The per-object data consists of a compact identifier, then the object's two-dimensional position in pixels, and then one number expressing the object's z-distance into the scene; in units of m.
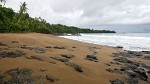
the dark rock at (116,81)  4.32
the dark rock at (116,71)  5.18
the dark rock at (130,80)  4.47
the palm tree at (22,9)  24.63
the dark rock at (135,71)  4.88
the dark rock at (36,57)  4.97
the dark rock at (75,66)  4.61
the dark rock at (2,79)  3.50
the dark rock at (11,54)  4.90
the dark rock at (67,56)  5.87
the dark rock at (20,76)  3.57
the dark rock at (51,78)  3.82
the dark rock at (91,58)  6.18
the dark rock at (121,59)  6.70
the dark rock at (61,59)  5.22
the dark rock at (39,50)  6.11
